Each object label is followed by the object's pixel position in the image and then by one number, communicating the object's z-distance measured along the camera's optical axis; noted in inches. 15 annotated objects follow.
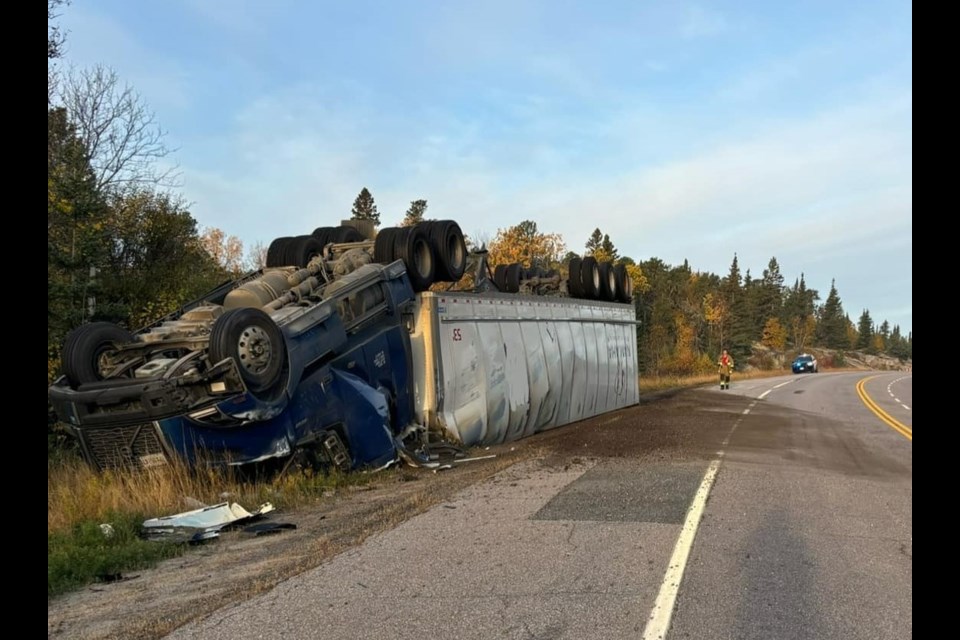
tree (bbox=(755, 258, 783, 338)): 4202.8
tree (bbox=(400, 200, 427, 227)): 2499.0
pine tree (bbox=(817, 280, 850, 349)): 5108.3
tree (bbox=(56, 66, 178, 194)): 677.3
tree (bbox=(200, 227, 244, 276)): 2381.9
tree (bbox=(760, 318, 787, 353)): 4023.1
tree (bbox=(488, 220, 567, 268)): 1781.5
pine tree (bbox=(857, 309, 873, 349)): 5627.5
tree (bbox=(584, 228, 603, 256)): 2723.9
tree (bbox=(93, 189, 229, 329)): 606.5
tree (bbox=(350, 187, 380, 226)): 2787.9
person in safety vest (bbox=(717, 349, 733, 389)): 1181.1
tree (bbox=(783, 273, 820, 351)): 4650.6
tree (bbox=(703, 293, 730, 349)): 3036.4
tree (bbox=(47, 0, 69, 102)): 547.6
